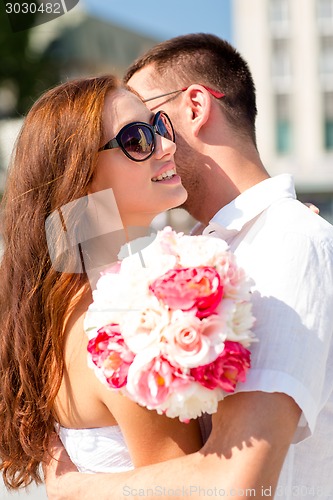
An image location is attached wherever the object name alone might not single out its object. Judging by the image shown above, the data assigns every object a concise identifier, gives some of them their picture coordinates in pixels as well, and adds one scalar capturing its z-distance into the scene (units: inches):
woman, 90.2
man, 73.2
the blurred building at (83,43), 1090.1
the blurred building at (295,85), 1455.5
